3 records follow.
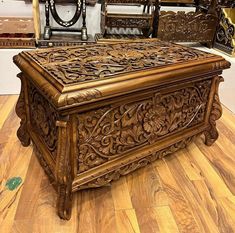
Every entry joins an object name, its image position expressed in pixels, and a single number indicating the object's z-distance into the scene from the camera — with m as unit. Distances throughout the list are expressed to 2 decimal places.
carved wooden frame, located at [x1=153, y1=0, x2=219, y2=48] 1.97
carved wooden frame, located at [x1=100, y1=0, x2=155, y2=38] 1.87
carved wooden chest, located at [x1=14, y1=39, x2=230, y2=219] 0.86
